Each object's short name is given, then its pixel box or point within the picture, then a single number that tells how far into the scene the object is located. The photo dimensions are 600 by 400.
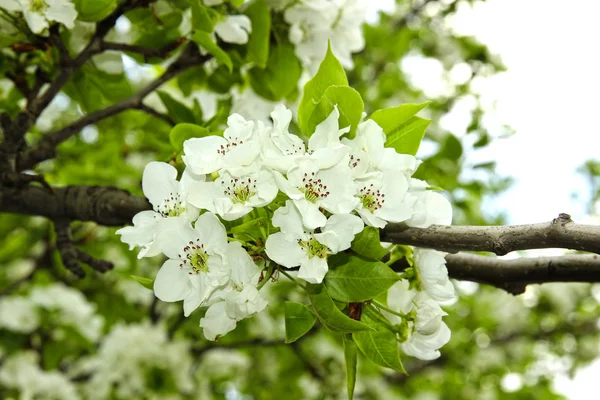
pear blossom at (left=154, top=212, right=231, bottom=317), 0.50
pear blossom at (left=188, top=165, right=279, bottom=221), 0.49
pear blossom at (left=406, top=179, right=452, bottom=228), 0.51
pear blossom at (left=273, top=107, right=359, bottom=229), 0.49
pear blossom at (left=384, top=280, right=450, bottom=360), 0.52
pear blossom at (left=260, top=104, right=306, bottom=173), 0.49
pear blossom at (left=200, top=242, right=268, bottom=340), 0.50
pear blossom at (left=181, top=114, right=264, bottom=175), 0.50
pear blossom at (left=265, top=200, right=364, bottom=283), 0.49
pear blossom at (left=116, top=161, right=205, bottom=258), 0.51
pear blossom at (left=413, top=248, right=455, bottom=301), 0.52
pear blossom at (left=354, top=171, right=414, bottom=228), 0.50
